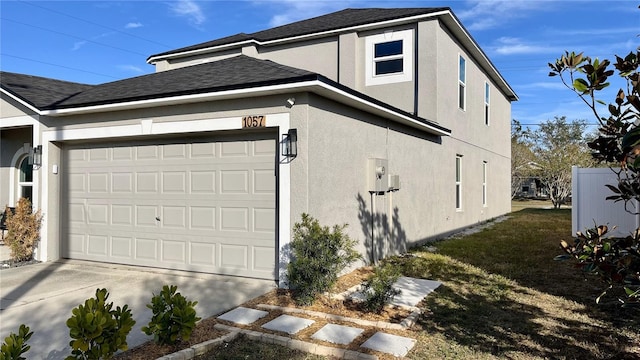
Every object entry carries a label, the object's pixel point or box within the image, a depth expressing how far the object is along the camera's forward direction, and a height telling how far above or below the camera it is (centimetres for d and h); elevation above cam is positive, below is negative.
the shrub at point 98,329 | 309 -116
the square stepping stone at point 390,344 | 400 -163
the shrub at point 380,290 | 514 -140
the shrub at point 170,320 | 383 -131
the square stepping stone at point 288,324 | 455 -163
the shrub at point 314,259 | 545 -107
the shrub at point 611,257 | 263 -50
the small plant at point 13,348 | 277 -114
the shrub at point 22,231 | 809 -103
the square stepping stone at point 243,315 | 485 -164
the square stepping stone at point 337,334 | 425 -164
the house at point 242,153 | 652 +50
